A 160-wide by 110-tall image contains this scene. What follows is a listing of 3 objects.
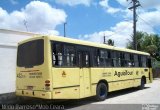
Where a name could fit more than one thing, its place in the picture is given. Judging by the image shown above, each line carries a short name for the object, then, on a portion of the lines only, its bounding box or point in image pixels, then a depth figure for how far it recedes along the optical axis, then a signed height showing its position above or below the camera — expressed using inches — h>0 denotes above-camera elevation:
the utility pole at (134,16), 650.2 +194.6
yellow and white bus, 241.1 -12.1
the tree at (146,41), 1024.5 +143.1
